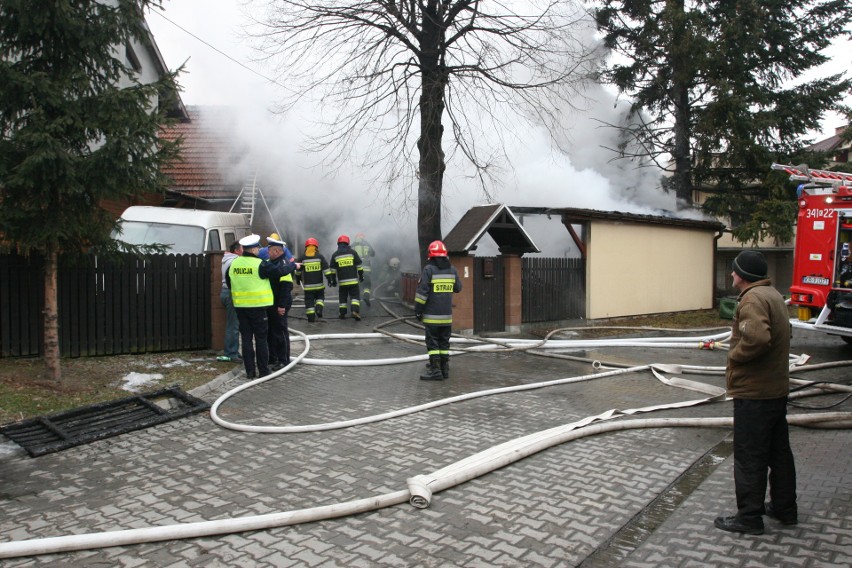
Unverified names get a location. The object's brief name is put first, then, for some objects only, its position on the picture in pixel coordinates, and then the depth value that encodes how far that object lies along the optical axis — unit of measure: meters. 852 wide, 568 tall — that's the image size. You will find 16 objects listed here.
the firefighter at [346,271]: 12.10
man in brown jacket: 3.84
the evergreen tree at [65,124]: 6.84
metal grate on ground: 5.49
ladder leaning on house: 16.12
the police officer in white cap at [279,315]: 8.40
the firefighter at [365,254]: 14.05
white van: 11.23
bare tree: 13.27
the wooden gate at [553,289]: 13.79
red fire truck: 10.44
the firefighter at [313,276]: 11.83
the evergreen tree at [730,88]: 18.22
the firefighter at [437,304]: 8.20
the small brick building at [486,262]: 12.24
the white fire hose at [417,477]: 3.54
